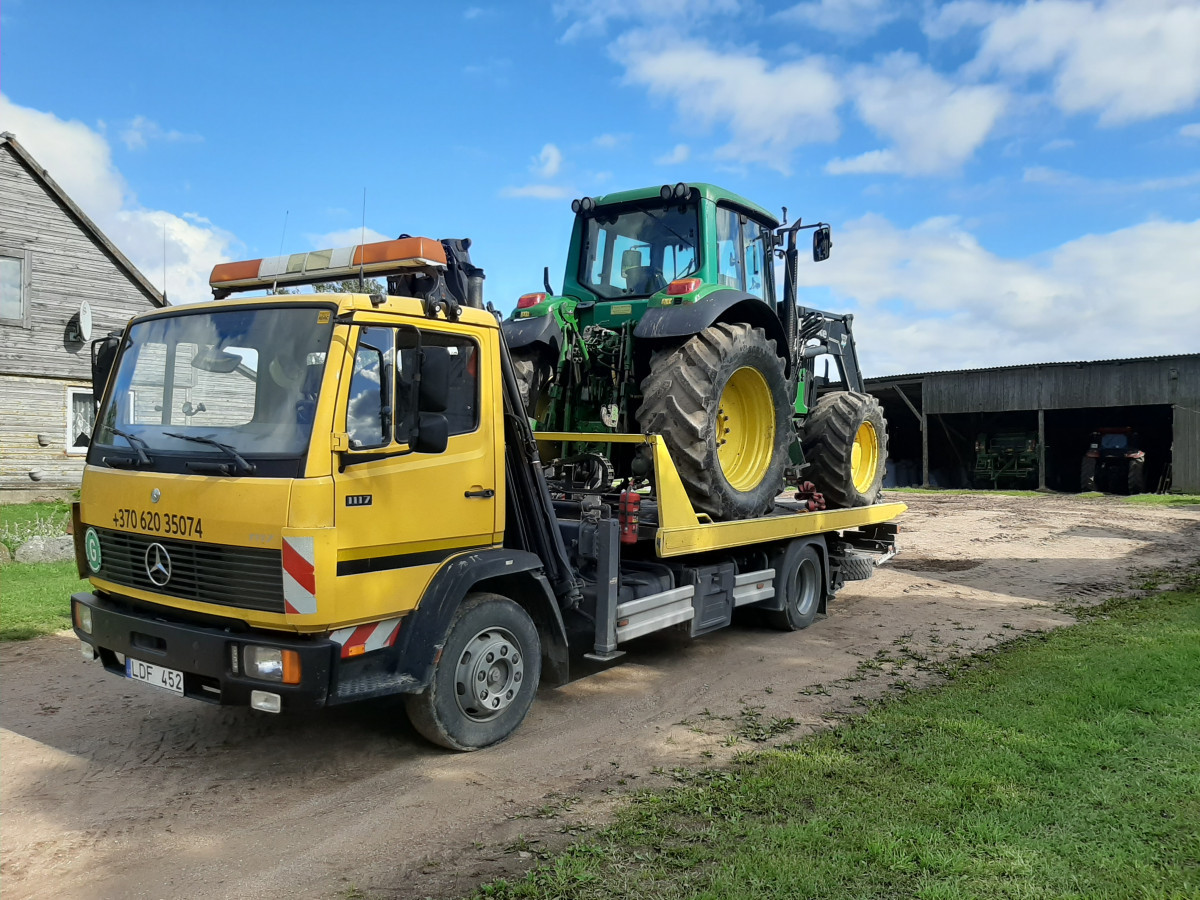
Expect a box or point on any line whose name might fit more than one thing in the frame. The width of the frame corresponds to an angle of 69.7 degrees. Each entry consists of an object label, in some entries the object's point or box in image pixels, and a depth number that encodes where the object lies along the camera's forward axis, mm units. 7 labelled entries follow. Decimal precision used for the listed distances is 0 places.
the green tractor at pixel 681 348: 6246
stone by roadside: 10875
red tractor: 26000
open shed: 24812
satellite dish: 17703
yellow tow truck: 4070
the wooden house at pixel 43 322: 17047
